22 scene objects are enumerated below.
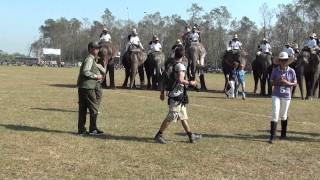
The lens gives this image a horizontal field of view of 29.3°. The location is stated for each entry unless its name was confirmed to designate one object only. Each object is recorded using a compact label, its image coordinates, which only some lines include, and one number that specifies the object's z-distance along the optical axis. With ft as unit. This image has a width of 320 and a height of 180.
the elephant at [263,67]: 93.81
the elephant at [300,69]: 85.05
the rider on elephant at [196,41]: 93.81
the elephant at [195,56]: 92.03
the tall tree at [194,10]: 393.91
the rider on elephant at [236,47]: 94.43
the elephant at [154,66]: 94.68
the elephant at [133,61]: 93.09
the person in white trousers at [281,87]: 41.91
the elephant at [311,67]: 85.56
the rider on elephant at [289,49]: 88.69
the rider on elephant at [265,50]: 94.89
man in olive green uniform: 41.93
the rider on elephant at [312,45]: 85.76
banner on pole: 497.01
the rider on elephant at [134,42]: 94.12
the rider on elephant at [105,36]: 87.12
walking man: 38.50
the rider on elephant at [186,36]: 95.38
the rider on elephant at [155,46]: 96.07
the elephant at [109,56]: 65.38
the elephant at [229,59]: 93.84
